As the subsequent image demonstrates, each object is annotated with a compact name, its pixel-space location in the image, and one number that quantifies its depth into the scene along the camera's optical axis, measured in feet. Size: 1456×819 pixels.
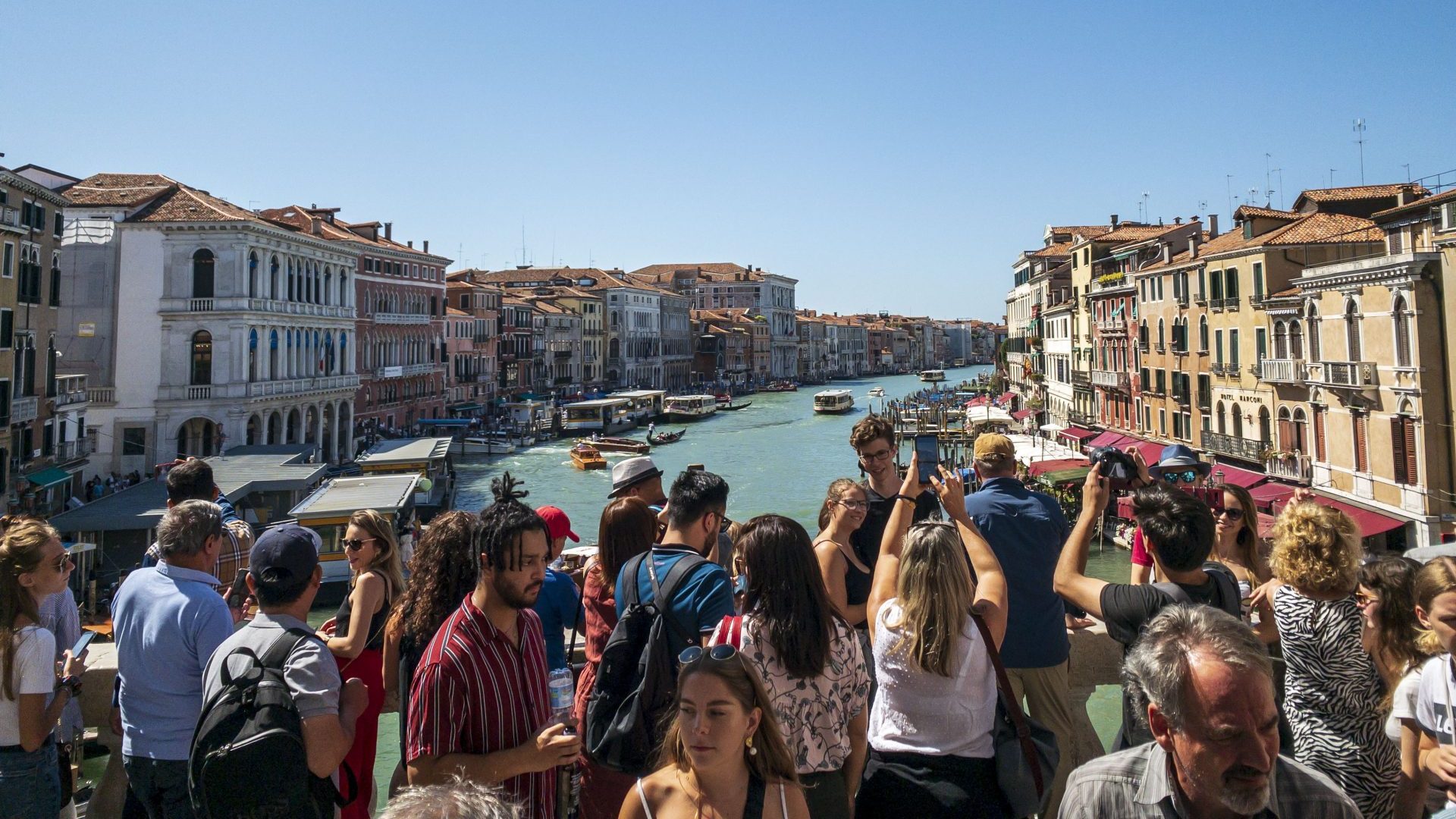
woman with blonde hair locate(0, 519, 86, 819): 7.53
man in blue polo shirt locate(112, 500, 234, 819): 7.32
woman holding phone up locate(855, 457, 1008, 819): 6.54
